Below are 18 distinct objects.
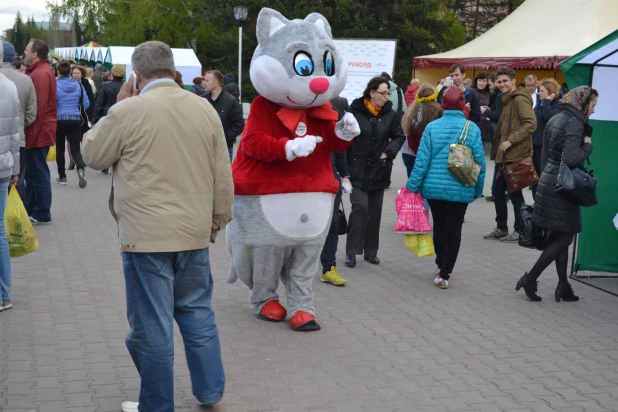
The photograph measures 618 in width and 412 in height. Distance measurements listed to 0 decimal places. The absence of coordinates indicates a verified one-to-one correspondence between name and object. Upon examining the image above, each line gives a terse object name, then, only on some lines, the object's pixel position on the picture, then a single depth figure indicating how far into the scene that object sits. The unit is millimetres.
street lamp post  23503
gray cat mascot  6156
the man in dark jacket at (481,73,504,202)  11617
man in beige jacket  4191
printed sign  22141
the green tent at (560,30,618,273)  7742
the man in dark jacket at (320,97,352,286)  7770
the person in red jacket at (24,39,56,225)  9625
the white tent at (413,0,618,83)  18969
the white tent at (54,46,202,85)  26547
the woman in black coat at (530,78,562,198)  11164
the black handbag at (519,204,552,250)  7344
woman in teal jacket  7633
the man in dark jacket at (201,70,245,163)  11125
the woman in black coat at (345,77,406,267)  8281
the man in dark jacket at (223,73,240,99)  15930
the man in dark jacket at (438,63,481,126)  12602
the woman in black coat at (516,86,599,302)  6992
